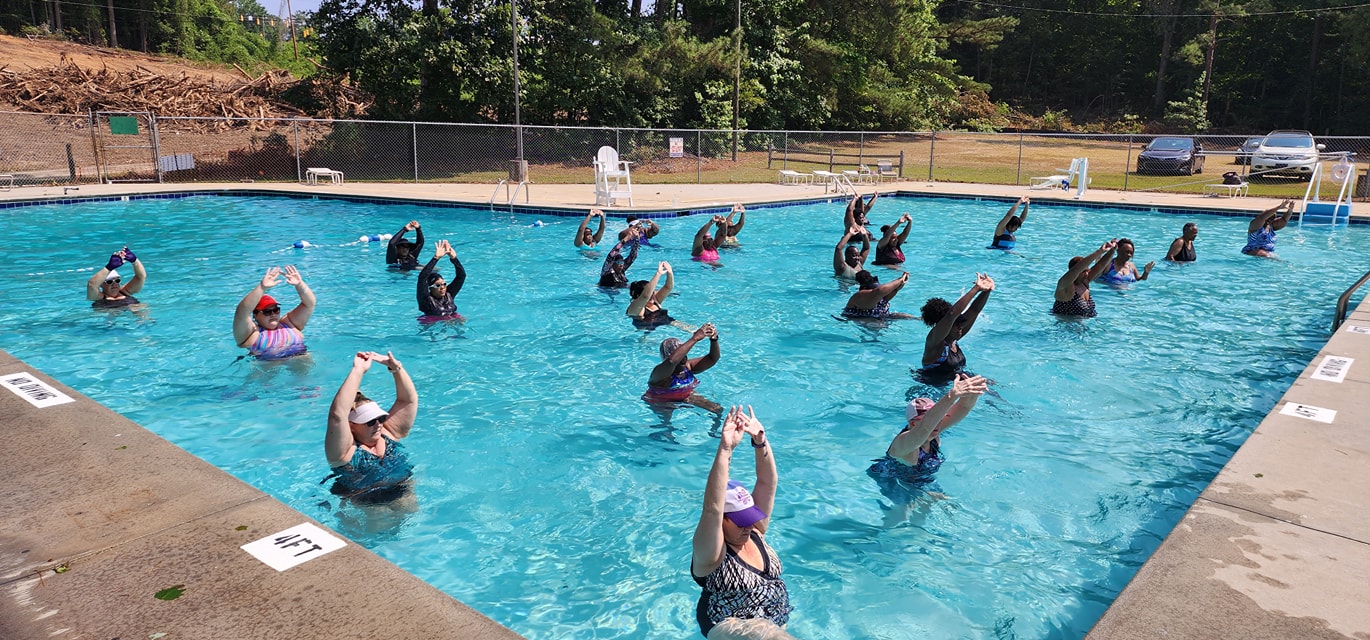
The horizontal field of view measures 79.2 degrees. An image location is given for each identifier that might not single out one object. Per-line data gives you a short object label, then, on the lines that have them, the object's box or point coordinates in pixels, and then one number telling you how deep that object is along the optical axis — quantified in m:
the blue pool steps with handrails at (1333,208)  19.71
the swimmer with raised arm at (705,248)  14.46
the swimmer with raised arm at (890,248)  14.00
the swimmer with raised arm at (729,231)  15.23
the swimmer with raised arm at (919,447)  4.83
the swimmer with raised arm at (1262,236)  15.39
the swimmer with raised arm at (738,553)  3.52
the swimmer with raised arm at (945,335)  7.23
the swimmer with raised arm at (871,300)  9.73
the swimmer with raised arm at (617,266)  11.98
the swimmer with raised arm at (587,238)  15.40
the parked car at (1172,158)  30.62
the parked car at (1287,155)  26.97
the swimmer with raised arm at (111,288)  10.38
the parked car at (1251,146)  29.82
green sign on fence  25.20
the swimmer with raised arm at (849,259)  12.67
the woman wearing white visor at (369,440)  5.04
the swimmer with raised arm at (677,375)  6.82
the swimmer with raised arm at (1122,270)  12.20
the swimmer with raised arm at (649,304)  8.88
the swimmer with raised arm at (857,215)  13.25
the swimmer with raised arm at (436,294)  9.86
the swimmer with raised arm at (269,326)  7.54
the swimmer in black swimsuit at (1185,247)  14.62
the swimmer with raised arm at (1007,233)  16.27
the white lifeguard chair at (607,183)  21.75
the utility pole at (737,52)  33.61
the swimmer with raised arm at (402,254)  13.42
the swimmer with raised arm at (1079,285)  10.12
